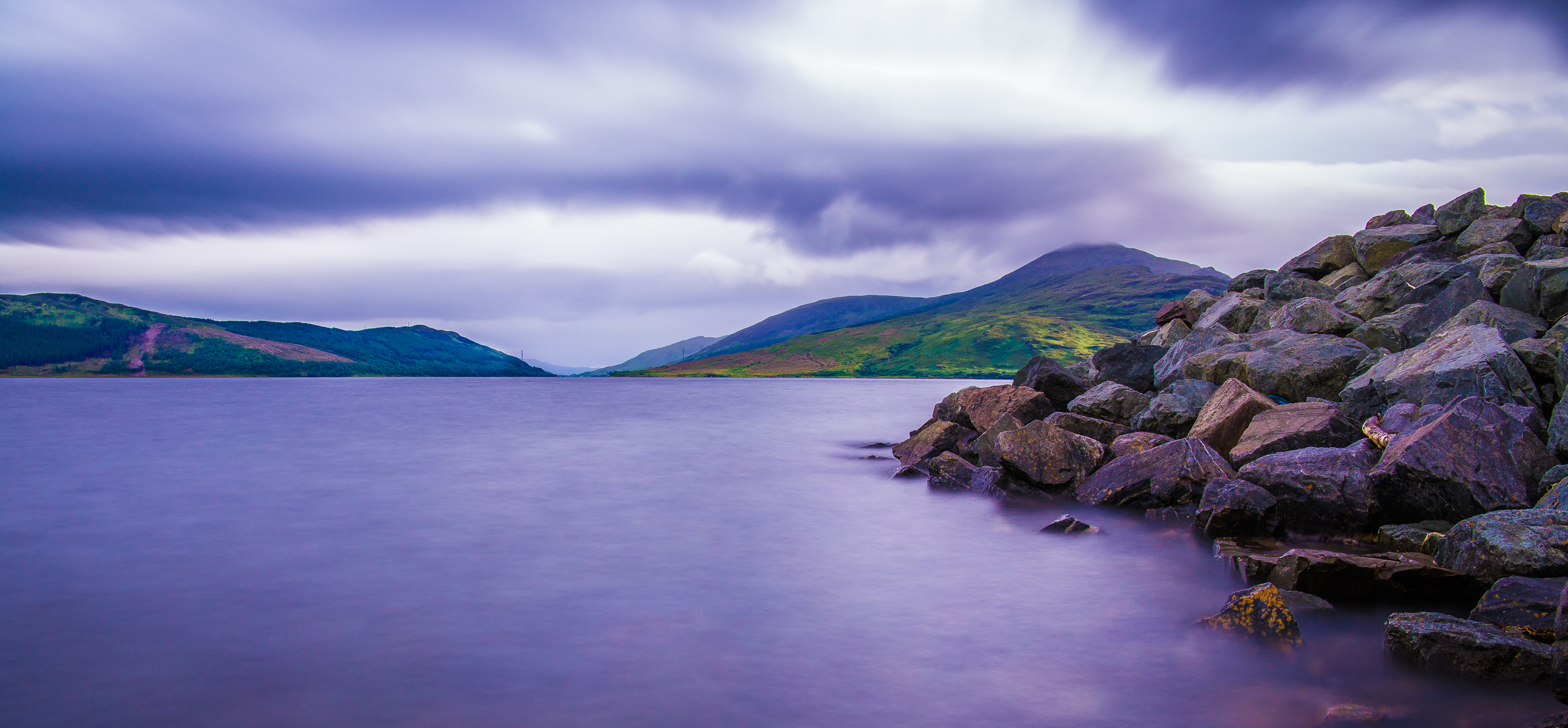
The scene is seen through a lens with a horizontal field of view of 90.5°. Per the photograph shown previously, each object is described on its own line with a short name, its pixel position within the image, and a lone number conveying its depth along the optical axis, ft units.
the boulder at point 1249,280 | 110.11
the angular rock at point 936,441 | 90.17
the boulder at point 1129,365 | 87.25
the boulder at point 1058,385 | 91.30
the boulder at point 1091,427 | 73.82
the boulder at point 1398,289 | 74.79
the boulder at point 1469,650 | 27.04
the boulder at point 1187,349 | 81.71
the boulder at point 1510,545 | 32.81
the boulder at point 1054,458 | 68.23
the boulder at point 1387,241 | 90.68
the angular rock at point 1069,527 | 56.24
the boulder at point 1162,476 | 58.18
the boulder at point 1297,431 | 54.95
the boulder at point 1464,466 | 42.50
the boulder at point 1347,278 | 93.61
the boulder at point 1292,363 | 67.31
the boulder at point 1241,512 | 48.57
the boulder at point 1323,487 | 47.01
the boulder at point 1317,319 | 76.89
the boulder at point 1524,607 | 28.66
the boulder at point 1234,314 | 95.25
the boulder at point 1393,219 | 103.35
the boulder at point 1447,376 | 52.54
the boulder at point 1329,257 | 98.89
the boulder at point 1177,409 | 69.56
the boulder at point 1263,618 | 32.68
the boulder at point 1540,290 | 61.77
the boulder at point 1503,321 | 60.03
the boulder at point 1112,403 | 77.20
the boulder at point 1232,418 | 62.18
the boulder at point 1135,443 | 66.90
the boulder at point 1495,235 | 83.25
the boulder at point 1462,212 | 91.04
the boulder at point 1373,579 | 36.06
